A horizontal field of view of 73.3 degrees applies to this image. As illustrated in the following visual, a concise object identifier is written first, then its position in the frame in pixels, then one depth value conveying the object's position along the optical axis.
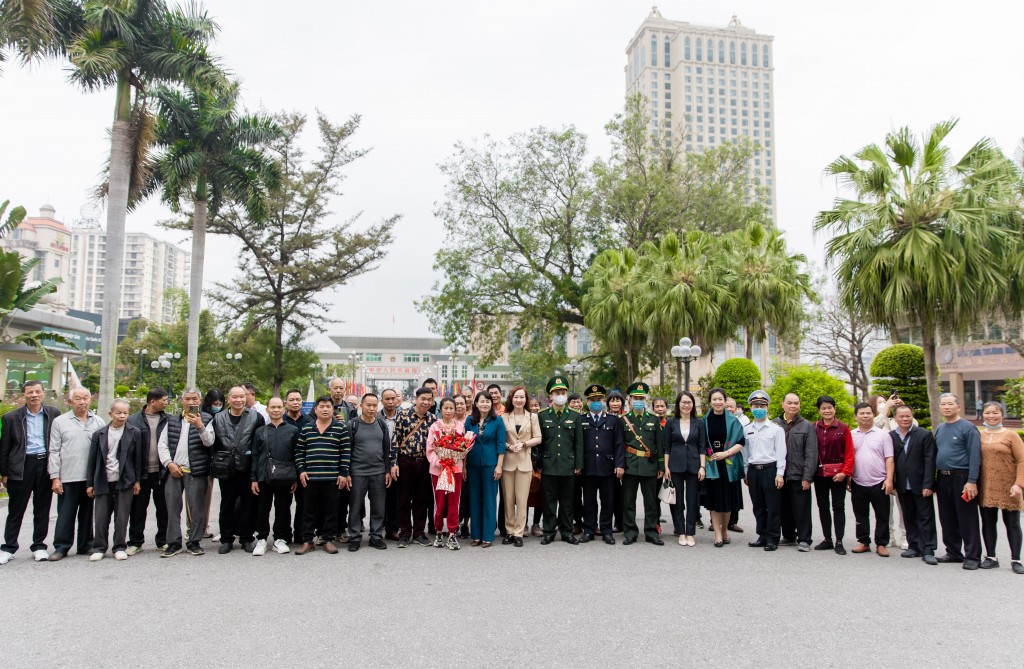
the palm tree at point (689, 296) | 19.91
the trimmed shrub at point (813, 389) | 16.41
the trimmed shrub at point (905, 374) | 16.17
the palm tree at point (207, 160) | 20.03
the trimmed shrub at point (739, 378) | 20.38
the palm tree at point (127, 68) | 16.08
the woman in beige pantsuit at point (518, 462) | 8.44
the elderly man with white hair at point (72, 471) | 7.53
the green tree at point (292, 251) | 28.11
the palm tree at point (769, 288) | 19.36
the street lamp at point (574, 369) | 32.73
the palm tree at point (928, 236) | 12.24
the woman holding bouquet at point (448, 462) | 8.13
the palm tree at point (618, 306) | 22.22
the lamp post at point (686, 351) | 18.84
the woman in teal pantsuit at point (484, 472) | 8.37
